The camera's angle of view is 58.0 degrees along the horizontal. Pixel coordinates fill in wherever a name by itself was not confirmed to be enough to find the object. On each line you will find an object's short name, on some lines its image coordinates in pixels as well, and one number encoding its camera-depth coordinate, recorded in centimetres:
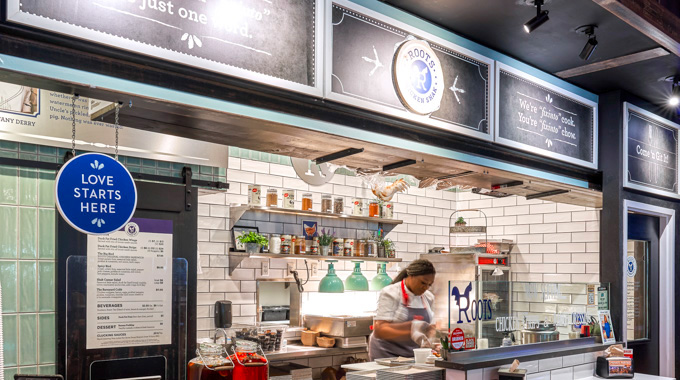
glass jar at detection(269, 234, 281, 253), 688
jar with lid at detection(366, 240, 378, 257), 776
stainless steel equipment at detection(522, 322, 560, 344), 407
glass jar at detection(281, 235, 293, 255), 695
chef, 527
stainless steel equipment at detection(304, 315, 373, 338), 698
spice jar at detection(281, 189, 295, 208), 707
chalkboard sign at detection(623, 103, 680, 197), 512
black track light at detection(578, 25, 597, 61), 369
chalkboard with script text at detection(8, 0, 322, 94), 222
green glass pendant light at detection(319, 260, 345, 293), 715
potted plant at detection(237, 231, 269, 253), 662
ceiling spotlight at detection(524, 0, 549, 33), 329
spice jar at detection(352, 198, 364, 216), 783
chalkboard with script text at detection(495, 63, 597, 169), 412
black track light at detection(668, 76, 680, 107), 473
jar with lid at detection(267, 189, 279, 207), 695
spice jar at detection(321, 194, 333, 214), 748
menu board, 421
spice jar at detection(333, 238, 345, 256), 743
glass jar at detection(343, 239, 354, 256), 752
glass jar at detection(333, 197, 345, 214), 759
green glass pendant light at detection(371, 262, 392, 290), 794
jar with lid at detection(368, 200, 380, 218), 797
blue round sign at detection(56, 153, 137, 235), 230
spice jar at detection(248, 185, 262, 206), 675
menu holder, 407
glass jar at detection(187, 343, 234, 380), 281
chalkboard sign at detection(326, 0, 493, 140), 312
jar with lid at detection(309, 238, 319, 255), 722
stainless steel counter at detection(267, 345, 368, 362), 641
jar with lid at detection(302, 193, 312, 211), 725
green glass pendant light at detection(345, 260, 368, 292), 749
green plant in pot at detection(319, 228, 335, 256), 732
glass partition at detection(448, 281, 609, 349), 366
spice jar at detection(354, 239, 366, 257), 768
